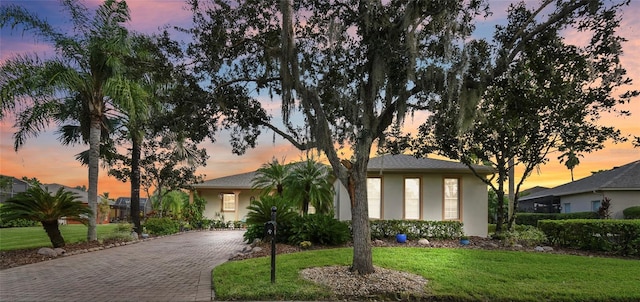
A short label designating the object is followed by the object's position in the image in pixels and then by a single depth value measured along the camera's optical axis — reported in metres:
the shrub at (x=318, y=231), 11.66
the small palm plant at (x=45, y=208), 11.46
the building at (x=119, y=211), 34.11
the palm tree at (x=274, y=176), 16.89
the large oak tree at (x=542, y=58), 7.26
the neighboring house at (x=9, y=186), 24.62
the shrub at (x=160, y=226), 19.30
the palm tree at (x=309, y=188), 14.54
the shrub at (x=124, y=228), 16.22
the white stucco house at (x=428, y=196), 14.78
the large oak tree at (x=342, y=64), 7.39
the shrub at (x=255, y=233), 12.56
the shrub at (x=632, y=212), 18.58
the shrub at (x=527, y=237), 13.14
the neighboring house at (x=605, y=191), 20.20
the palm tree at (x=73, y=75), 13.21
